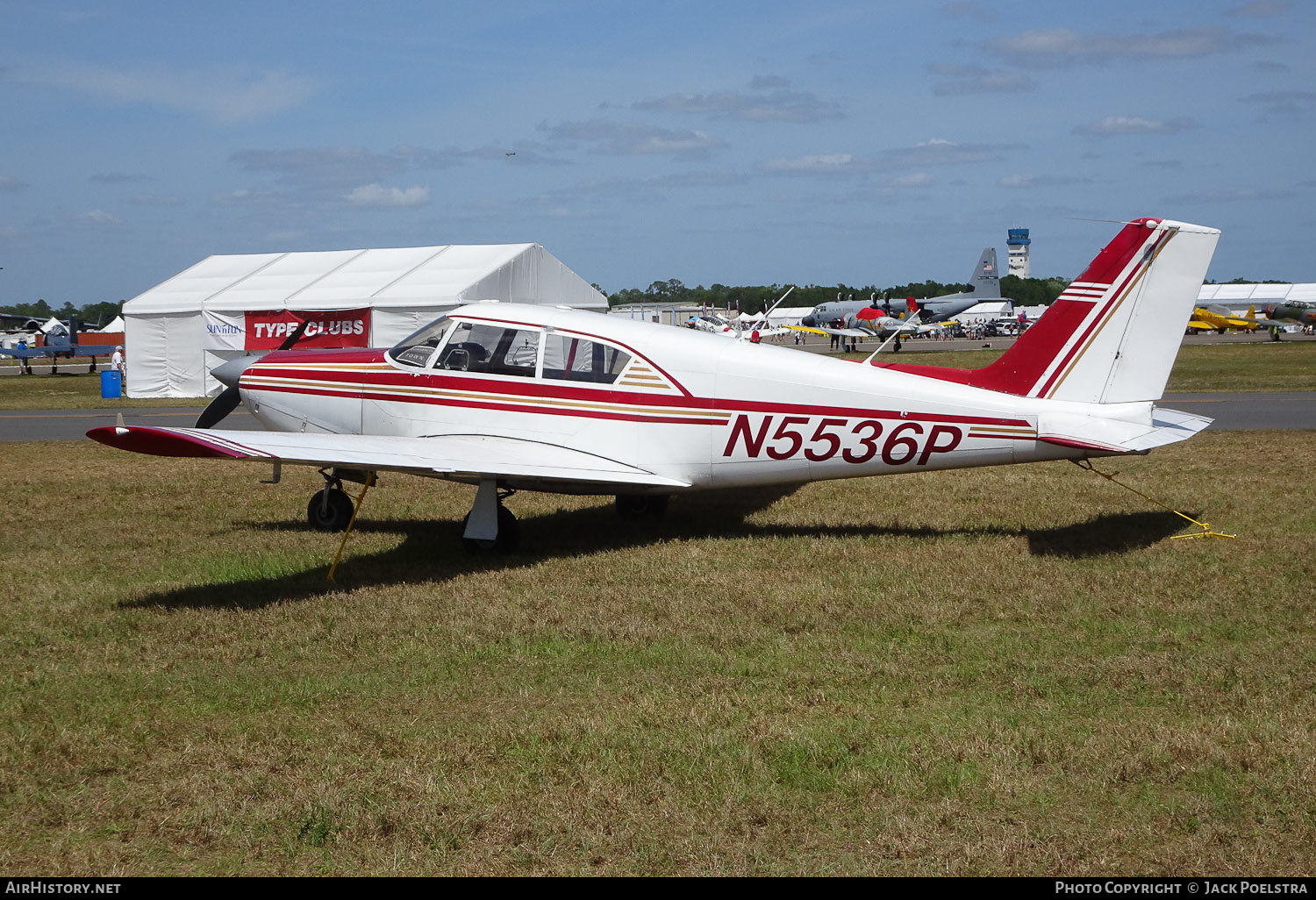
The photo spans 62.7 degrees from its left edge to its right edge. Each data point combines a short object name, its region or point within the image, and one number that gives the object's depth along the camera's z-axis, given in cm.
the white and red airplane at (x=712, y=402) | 847
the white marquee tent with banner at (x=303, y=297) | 2797
